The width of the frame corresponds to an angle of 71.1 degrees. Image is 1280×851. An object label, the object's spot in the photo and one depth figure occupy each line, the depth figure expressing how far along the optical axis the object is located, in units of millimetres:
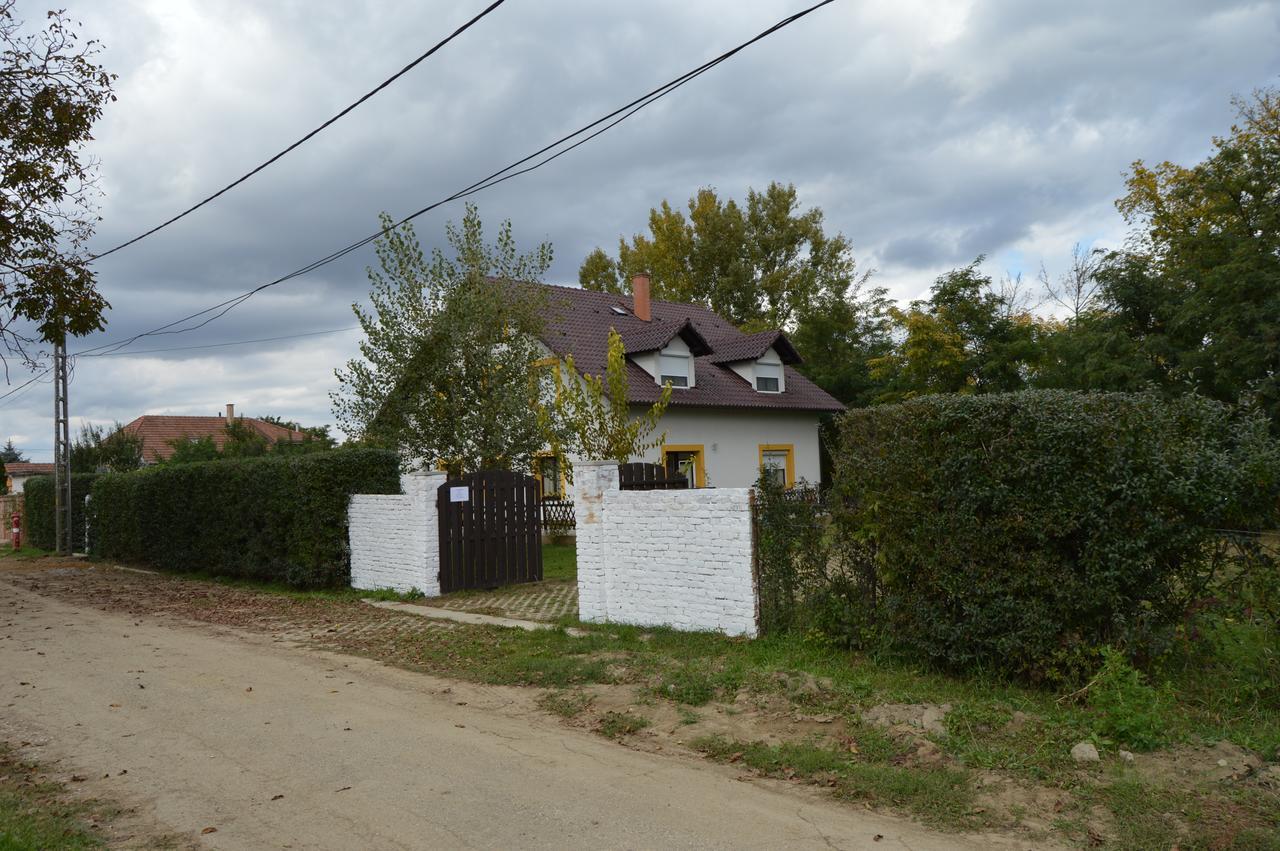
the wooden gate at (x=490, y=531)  13531
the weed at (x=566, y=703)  7129
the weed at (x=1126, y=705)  5387
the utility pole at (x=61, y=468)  24828
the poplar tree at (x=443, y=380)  16984
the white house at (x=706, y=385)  26047
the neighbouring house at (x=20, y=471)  69706
